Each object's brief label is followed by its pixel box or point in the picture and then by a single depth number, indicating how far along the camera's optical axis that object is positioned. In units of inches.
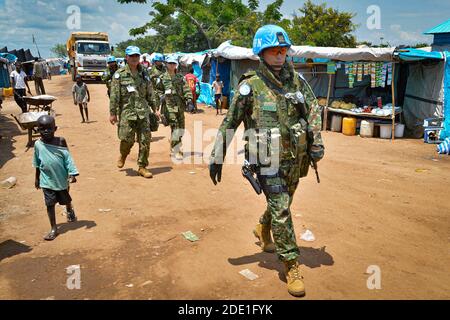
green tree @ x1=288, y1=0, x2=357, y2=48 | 1182.5
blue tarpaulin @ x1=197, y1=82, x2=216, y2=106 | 716.7
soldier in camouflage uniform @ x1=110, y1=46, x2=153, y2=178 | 248.7
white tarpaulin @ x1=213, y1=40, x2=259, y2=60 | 555.6
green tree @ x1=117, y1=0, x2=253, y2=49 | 1035.3
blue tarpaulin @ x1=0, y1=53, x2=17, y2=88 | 776.2
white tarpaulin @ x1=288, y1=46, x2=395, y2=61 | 406.6
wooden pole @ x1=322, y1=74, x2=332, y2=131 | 479.8
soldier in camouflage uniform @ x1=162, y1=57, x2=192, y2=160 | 291.1
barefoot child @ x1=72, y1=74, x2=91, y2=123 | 482.6
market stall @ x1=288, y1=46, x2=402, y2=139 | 422.3
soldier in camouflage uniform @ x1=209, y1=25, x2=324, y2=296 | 120.3
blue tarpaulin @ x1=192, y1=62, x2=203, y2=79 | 777.6
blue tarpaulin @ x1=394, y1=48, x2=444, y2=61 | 387.9
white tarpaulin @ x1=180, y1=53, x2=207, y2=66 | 705.5
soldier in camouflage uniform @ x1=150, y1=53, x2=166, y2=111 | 296.2
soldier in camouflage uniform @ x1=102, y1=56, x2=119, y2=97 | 377.7
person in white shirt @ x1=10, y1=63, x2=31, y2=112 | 501.4
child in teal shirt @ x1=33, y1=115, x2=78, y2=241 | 162.2
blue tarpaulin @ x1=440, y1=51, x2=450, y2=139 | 382.9
